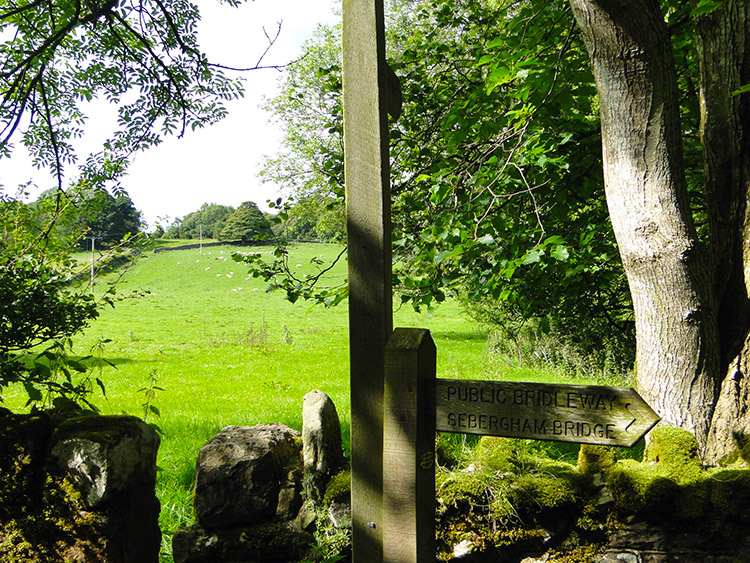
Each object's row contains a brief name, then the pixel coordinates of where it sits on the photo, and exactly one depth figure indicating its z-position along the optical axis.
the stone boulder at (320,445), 2.99
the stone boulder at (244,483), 2.91
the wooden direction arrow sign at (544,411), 1.82
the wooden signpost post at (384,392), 1.97
